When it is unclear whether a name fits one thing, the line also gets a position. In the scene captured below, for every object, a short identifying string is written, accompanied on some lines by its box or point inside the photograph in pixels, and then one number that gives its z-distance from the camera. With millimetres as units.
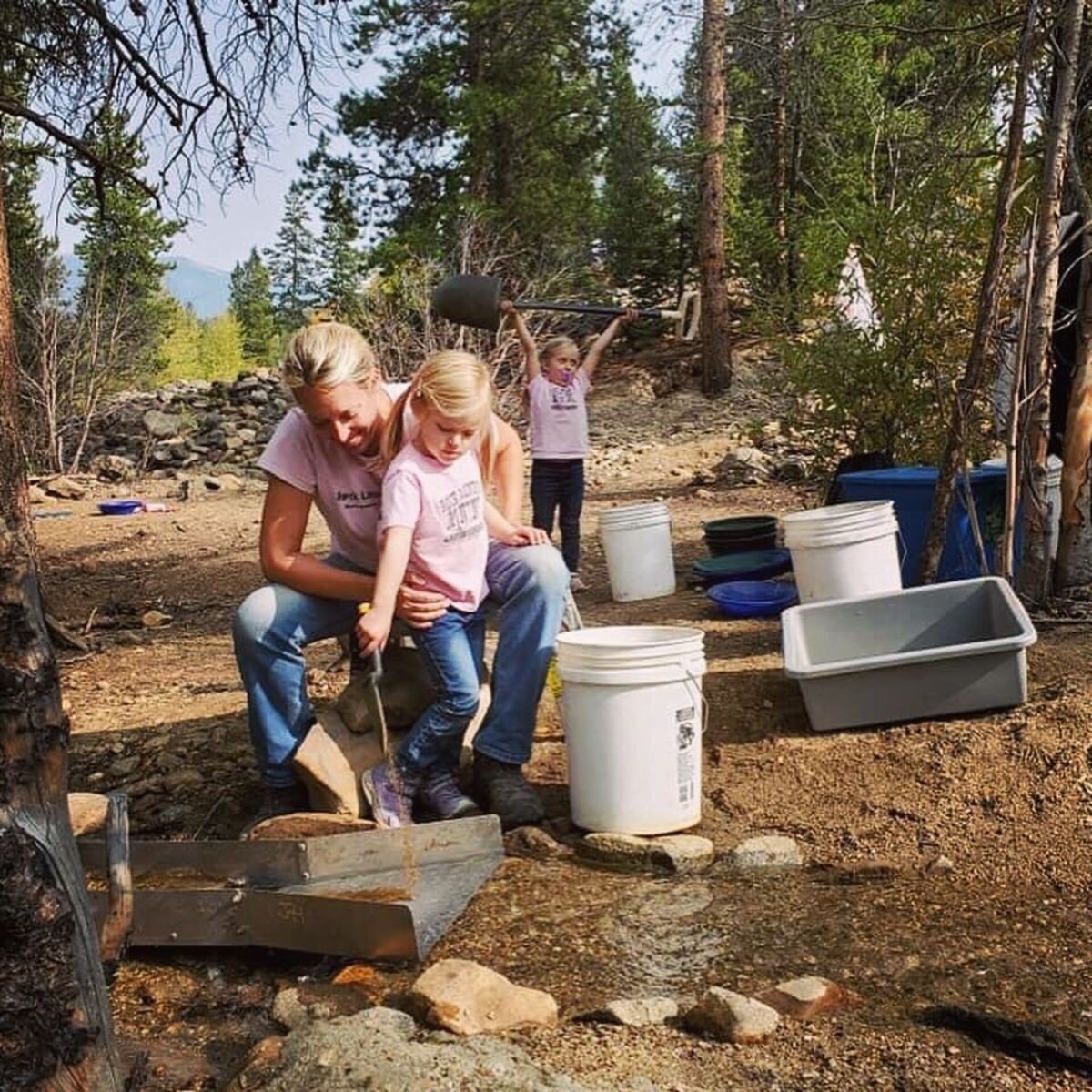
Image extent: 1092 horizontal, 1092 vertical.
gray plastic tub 3498
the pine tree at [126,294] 16516
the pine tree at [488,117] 19859
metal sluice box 2631
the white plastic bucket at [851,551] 4590
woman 3141
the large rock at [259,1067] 2068
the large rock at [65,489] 13672
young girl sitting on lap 3111
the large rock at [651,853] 3035
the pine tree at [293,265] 46719
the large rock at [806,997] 2197
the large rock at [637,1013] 2205
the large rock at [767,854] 3057
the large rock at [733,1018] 2109
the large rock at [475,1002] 2203
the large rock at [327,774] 3223
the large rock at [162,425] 17188
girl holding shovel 6633
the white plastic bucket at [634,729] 3102
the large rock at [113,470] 15102
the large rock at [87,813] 3316
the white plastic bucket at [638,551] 6301
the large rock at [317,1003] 2400
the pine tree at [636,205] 20875
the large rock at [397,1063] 1930
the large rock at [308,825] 3113
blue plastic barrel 5074
